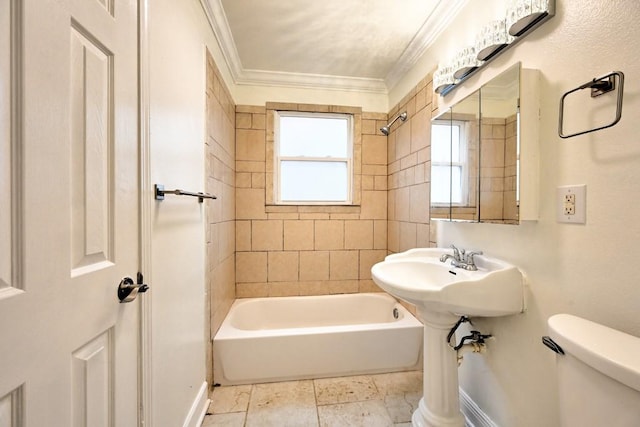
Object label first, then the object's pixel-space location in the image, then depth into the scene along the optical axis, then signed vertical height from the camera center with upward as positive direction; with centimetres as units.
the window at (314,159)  254 +51
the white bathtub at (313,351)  177 -99
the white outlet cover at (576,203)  89 +4
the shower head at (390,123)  219 +80
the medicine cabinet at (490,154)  107 +29
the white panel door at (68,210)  48 +0
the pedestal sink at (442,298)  110 -38
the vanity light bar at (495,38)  102 +79
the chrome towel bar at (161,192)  100 +7
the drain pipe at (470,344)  130 -67
